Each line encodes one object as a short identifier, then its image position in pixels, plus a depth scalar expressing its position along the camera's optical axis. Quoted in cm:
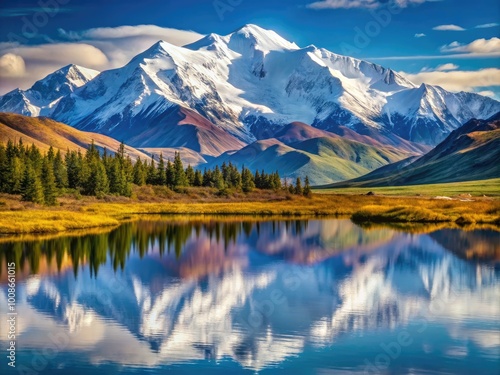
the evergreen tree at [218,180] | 17800
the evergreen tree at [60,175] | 13554
